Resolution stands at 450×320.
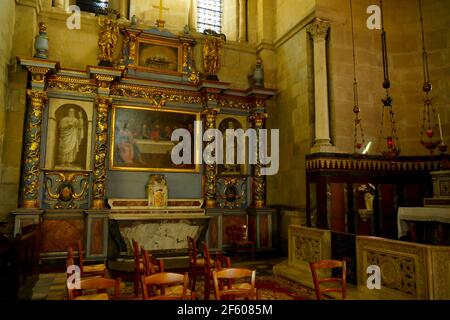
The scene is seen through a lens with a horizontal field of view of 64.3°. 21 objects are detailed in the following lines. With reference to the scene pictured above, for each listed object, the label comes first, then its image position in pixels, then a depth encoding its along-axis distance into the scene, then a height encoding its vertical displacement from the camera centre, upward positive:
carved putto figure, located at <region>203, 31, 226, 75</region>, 9.29 +3.71
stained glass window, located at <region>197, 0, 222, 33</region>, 10.61 +5.48
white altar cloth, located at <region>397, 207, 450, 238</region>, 5.42 -0.28
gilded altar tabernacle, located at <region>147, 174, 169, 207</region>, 8.43 +0.15
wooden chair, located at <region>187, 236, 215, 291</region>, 5.12 -1.01
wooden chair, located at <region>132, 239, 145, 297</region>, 4.72 -0.99
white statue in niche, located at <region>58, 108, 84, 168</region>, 7.90 +1.34
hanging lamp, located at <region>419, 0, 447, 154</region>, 8.14 +1.87
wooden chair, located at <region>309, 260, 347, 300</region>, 3.50 -0.71
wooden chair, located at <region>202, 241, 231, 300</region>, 4.29 -0.90
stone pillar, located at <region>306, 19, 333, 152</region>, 7.94 +2.62
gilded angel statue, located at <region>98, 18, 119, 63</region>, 8.31 +3.66
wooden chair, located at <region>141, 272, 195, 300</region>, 2.99 -0.70
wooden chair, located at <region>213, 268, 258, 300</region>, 3.25 -0.72
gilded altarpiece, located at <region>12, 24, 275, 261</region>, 7.59 +1.03
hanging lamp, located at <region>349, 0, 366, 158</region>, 7.96 +1.53
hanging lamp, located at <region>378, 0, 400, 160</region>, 8.30 +1.61
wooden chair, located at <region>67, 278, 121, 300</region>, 2.88 -0.70
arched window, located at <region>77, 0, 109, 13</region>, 9.57 +5.15
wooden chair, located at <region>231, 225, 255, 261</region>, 8.17 -1.00
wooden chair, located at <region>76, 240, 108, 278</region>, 5.04 -1.04
